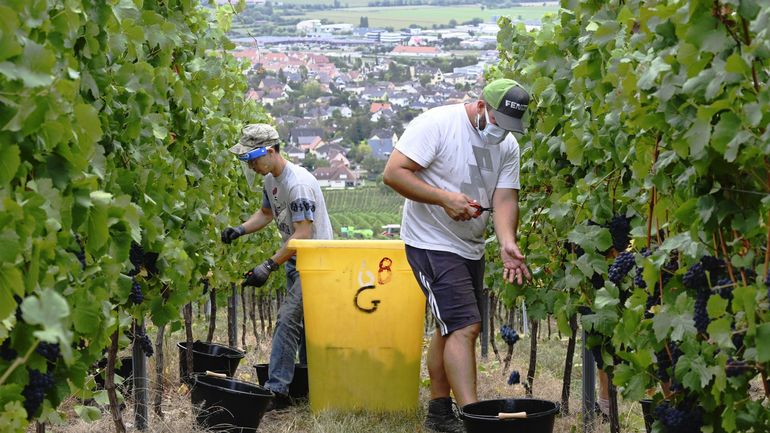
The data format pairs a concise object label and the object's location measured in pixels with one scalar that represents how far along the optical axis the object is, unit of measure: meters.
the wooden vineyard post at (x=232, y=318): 9.74
